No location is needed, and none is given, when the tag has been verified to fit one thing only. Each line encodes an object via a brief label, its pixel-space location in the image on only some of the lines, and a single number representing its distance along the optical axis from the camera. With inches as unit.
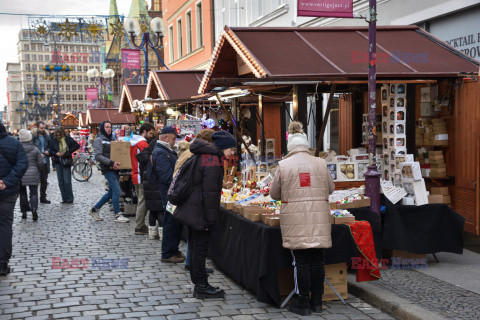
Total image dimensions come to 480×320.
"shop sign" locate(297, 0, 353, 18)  293.6
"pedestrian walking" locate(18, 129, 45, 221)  462.3
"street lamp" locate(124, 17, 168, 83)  729.0
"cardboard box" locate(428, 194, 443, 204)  295.0
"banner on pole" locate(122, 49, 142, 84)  873.5
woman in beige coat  214.4
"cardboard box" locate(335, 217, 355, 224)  245.8
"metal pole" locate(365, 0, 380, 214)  278.2
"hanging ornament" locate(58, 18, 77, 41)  634.5
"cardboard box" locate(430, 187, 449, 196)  339.6
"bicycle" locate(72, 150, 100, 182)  841.5
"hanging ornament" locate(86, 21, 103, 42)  672.1
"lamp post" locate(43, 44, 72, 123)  1162.8
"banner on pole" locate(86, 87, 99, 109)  1547.7
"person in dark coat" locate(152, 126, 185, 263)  311.6
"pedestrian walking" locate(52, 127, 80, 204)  560.7
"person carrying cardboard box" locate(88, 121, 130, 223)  453.1
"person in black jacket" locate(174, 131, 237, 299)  236.7
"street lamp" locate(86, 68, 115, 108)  1312.7
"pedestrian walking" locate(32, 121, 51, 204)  572.1
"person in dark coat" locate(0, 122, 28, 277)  284.8
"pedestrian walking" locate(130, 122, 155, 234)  398.6
